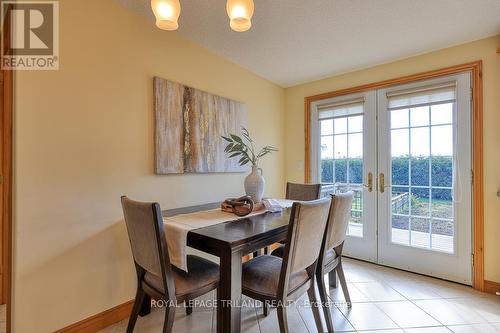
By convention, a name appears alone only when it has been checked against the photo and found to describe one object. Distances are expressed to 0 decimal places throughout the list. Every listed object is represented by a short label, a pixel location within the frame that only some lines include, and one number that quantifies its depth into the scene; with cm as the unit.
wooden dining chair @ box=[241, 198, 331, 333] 132
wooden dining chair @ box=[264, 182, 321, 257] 252
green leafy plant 267
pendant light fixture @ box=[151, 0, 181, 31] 126
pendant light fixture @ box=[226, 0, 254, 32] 128
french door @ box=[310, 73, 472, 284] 237
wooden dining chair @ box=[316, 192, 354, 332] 167
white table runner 136
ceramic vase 207
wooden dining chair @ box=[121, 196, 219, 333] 127
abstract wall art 203
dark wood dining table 125
